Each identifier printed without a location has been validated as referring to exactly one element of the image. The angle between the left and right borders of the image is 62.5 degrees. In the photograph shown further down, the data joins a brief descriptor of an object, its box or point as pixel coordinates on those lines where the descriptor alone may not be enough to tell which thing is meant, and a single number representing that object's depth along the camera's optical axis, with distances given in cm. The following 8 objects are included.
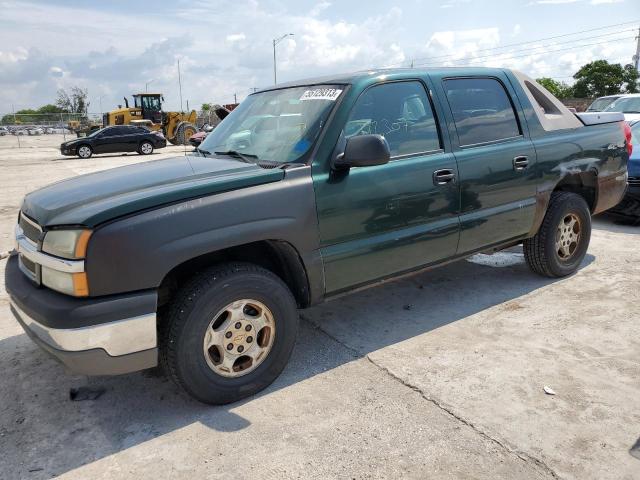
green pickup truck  257
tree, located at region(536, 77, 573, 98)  4926
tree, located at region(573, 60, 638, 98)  4272
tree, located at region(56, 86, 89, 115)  7631
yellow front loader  2794
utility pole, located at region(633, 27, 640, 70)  4653
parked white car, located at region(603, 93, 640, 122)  1135
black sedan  2153
